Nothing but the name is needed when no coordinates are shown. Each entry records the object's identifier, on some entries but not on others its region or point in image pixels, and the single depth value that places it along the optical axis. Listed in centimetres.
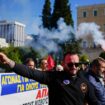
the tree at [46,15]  1425
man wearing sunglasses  204
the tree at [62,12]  1637
